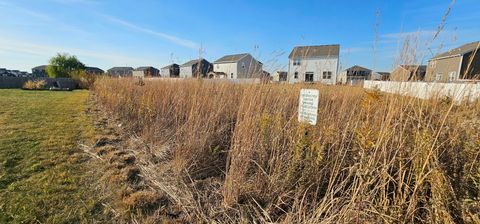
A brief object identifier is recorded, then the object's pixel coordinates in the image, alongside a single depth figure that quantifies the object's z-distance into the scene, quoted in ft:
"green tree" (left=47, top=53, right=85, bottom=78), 112.16
